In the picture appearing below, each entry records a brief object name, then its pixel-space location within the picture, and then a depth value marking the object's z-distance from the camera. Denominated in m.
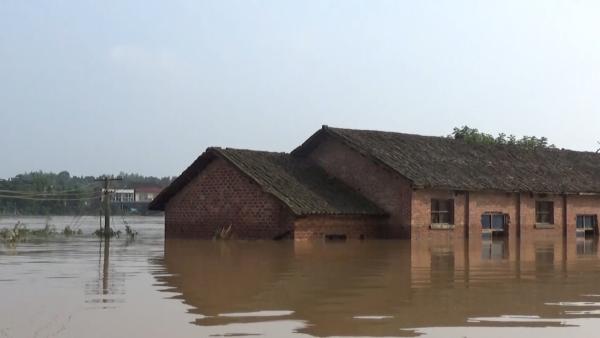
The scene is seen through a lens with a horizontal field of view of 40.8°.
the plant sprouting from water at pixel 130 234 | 32.28
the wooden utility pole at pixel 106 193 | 34.25
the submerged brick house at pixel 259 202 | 28.45
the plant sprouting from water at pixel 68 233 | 34.91
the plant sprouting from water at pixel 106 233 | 32.47
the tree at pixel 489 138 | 57.50
